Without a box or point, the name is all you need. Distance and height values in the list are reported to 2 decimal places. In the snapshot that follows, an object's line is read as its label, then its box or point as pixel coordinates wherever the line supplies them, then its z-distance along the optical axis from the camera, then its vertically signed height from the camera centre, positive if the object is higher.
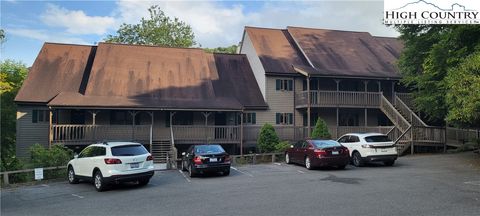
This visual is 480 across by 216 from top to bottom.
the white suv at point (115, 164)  13.88 -1.52
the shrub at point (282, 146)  24.67 -1.61
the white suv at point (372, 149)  18.81 -1.36
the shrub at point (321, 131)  26.39 -0.73
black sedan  16.88 -1.68
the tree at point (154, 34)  50.31 +10.52
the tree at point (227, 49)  61.09 +10.53
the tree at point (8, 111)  33.28 +0.73
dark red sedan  17.88 -1.52
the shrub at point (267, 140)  26.00 -1.29
